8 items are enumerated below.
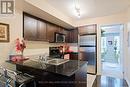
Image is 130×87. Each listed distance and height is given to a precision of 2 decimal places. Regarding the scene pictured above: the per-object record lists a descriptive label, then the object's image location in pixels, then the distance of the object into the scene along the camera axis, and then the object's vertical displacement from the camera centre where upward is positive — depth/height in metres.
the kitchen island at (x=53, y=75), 0.99 -0.50
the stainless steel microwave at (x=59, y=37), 2.53 +0.23
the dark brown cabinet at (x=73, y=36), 3.12 +0.35
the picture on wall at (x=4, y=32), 1.29 +0.22
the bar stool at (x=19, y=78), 0.96 -0.52
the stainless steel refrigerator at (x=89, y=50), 2.87 -0.29
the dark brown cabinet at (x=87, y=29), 2.87 +0.63
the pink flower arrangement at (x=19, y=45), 1.43 -0.04
